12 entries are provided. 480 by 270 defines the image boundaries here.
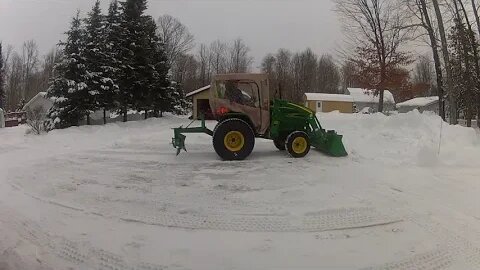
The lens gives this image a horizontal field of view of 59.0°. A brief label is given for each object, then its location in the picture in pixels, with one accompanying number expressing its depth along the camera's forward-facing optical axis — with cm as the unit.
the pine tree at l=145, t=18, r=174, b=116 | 2472
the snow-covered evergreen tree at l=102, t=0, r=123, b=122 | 2117
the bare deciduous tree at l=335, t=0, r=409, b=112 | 2761
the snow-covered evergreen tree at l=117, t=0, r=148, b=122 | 2092
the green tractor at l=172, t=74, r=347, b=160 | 1023
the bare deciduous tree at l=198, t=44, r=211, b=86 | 1540
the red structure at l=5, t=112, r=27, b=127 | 2377
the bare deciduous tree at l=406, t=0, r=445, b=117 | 2016
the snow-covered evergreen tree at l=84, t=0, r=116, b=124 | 2070
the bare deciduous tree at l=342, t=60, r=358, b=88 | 2909
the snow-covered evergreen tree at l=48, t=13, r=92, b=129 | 2025
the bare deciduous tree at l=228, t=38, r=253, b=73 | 1645
